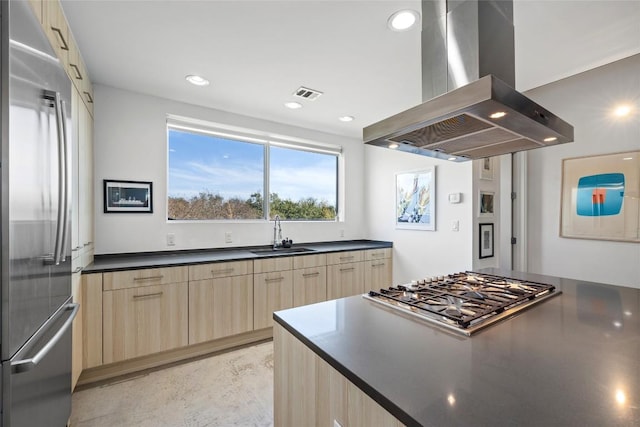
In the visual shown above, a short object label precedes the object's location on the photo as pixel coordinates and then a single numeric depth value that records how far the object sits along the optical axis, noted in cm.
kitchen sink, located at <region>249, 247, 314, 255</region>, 322
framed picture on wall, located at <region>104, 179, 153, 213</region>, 268
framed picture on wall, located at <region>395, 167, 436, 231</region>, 349
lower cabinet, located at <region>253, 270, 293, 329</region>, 290
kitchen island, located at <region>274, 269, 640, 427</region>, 62
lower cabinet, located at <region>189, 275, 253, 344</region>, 258
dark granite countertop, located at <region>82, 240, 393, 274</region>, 232
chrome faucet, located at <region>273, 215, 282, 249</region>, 363
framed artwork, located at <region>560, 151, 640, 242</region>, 234
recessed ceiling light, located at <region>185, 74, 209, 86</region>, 251
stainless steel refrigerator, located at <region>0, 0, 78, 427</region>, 92
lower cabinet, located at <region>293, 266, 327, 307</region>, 315
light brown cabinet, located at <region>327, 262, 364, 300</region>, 340
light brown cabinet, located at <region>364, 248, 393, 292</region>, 375
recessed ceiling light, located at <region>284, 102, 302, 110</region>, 307
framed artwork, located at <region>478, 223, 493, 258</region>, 312
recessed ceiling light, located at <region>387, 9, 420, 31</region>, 169
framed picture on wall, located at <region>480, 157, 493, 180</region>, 315
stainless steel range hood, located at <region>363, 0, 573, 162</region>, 107
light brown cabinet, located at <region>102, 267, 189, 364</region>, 224
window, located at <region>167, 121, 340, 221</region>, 318
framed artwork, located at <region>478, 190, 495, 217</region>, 312
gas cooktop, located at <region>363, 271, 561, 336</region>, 110
